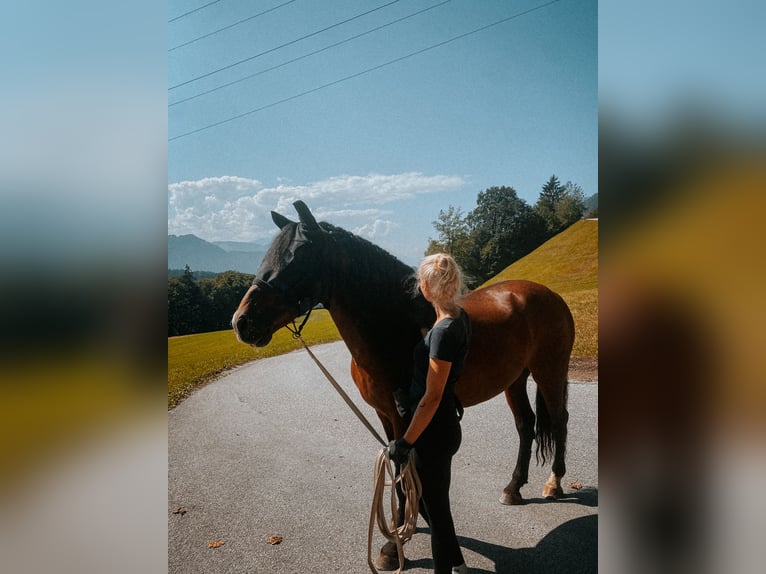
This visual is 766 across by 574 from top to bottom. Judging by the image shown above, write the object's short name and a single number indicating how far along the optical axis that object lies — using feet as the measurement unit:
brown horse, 7.04
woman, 5.67
